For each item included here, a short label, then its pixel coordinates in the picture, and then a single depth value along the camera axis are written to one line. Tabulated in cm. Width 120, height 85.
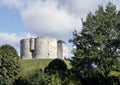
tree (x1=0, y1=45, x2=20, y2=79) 6199
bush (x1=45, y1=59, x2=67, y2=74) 4994
